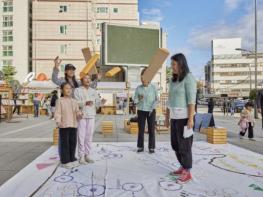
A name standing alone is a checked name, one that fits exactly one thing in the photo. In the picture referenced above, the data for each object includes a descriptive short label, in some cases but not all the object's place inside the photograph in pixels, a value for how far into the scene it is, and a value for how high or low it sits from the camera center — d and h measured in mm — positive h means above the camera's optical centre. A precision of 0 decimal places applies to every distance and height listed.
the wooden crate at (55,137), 8427 -939
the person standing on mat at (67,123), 5609 -384
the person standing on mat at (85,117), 5918 -305
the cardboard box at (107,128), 11070 -925
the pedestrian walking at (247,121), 10219 -627
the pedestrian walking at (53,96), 17398 +183
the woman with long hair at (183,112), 4793 -172
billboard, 31047 +5262
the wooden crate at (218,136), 8602 -910
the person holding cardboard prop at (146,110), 7086 -212
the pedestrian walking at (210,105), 20316 -300
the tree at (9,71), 46197 +3896
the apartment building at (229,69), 103312 +10056
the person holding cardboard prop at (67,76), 5996 +420
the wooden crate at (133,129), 11570 -996
